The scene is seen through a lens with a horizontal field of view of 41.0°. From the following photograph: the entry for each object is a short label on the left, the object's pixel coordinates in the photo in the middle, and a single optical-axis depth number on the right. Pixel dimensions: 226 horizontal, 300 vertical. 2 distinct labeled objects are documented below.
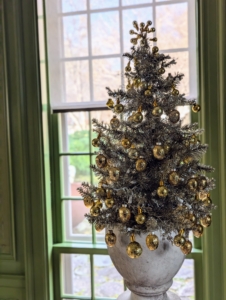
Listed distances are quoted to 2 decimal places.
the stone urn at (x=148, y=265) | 1.25
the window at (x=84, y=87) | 1.81
